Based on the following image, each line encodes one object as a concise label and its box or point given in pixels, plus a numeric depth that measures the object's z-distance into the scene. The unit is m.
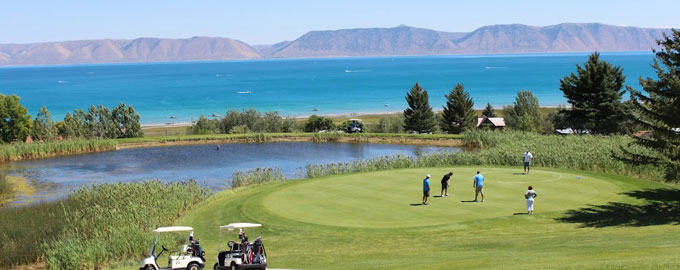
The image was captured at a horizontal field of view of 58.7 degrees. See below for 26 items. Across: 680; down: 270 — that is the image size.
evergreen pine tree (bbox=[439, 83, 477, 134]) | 76.00
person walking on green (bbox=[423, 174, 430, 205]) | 26.82
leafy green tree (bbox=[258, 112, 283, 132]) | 78.81
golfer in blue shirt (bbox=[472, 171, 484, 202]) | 26.95
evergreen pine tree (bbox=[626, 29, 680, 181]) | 26.75
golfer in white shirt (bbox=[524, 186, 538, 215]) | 24.94
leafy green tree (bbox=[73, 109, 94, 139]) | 68.00
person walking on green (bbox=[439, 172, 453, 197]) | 28.80
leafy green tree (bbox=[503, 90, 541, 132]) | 80.75
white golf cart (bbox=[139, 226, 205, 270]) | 17.56
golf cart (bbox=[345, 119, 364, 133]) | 78.56
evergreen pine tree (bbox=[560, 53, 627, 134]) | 65.19
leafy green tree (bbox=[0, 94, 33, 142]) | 62.59
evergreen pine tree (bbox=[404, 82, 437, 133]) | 77.06
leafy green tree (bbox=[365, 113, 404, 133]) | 81.25
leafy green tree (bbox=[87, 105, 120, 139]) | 69.50
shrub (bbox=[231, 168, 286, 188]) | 40.12
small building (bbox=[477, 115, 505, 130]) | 81.25
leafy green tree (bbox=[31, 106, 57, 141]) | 64.88
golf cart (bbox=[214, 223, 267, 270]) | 17.47
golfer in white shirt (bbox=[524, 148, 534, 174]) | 35.41
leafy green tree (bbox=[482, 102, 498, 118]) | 90.12
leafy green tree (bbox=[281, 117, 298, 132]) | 78.12
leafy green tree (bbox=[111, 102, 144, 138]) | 69.81
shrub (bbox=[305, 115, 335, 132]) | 79.44
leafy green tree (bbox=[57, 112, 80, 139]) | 66.81
